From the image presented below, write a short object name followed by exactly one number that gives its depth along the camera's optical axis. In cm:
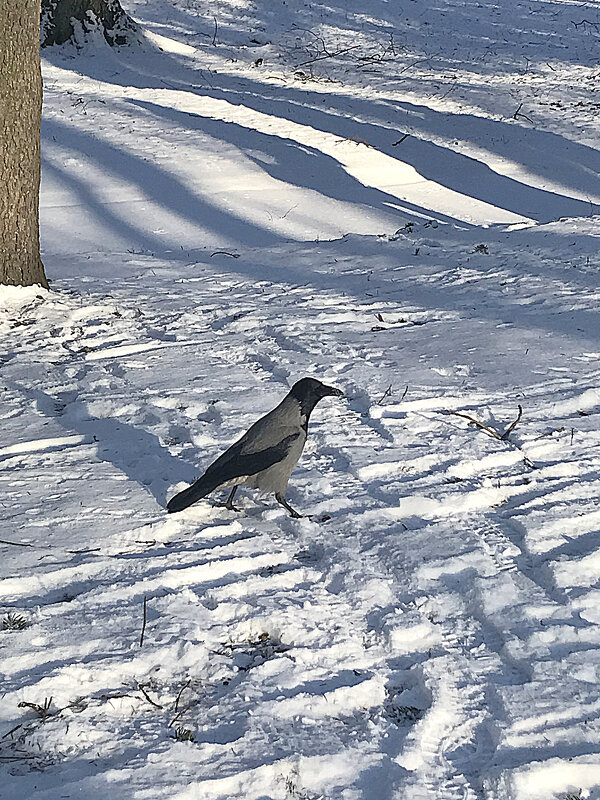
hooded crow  376
